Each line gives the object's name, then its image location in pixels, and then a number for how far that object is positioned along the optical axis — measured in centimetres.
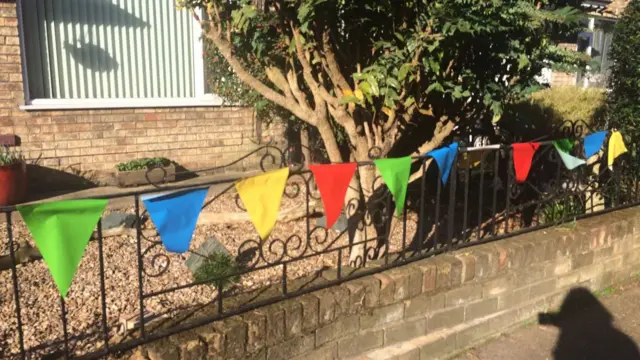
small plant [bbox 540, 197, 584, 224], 482
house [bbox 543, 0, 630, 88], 1058
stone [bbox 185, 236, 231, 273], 405
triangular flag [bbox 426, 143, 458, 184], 346
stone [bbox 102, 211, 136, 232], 475
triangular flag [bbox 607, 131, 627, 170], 457
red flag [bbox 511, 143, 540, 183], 390
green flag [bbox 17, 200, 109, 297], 211
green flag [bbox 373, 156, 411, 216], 306
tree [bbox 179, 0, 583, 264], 295
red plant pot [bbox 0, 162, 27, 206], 617
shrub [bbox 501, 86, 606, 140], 611
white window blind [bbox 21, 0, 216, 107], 724
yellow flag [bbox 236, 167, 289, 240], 262
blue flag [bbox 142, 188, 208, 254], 240
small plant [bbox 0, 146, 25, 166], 623
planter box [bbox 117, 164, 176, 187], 713
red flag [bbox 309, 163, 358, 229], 285
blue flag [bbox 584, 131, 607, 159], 434
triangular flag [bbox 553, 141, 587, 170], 412
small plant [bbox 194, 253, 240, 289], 383
